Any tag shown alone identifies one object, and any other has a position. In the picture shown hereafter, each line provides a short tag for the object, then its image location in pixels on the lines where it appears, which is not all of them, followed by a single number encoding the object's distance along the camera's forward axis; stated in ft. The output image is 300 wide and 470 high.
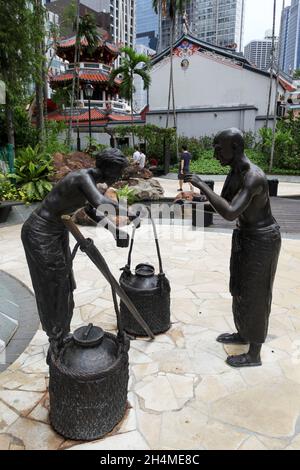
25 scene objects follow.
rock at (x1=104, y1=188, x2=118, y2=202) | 32.07
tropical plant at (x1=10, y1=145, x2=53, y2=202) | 30.78
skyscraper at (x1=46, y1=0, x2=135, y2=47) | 217.72
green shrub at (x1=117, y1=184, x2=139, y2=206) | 34.14
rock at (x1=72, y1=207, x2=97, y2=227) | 28.68
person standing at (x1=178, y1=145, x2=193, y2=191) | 39.78
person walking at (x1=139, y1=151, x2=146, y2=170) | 49.80
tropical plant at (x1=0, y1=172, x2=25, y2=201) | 30.37
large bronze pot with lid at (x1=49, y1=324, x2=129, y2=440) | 7.52
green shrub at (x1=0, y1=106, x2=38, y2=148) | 49.11
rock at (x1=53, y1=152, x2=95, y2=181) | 33.05
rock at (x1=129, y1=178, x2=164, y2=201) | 38.72
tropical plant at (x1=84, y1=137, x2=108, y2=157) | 54.21
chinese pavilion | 94.94
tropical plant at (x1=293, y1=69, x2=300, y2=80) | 118.52
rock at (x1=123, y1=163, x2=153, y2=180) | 43.47
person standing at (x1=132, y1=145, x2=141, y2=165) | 49.06
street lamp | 55.74
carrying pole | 7.48
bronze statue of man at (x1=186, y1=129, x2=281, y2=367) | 8.55
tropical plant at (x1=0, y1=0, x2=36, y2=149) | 38.47
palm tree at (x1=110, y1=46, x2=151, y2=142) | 73.92
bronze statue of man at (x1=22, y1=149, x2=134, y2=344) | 8.18
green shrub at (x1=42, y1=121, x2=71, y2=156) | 43.62
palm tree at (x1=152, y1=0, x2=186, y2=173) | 71.58
